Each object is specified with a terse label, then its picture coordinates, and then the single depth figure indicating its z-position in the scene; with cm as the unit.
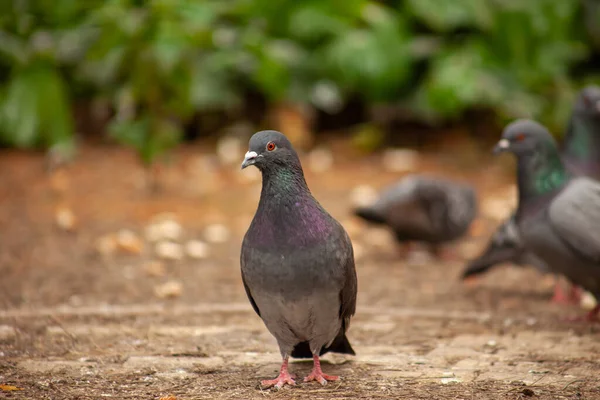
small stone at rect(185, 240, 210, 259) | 1275
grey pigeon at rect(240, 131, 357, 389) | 661
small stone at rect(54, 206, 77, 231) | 1365
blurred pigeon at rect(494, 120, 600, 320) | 931
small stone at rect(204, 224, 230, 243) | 1362
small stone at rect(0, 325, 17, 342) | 806
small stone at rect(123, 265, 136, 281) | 1138
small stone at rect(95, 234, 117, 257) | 1252
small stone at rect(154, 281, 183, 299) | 1037
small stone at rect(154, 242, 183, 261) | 1249
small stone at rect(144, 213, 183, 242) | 1334
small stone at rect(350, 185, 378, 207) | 1520
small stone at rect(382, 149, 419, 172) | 1775
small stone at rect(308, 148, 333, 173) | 1755
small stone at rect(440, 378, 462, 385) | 683
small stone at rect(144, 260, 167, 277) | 1157
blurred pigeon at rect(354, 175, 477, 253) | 1273
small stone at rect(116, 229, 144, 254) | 1255
